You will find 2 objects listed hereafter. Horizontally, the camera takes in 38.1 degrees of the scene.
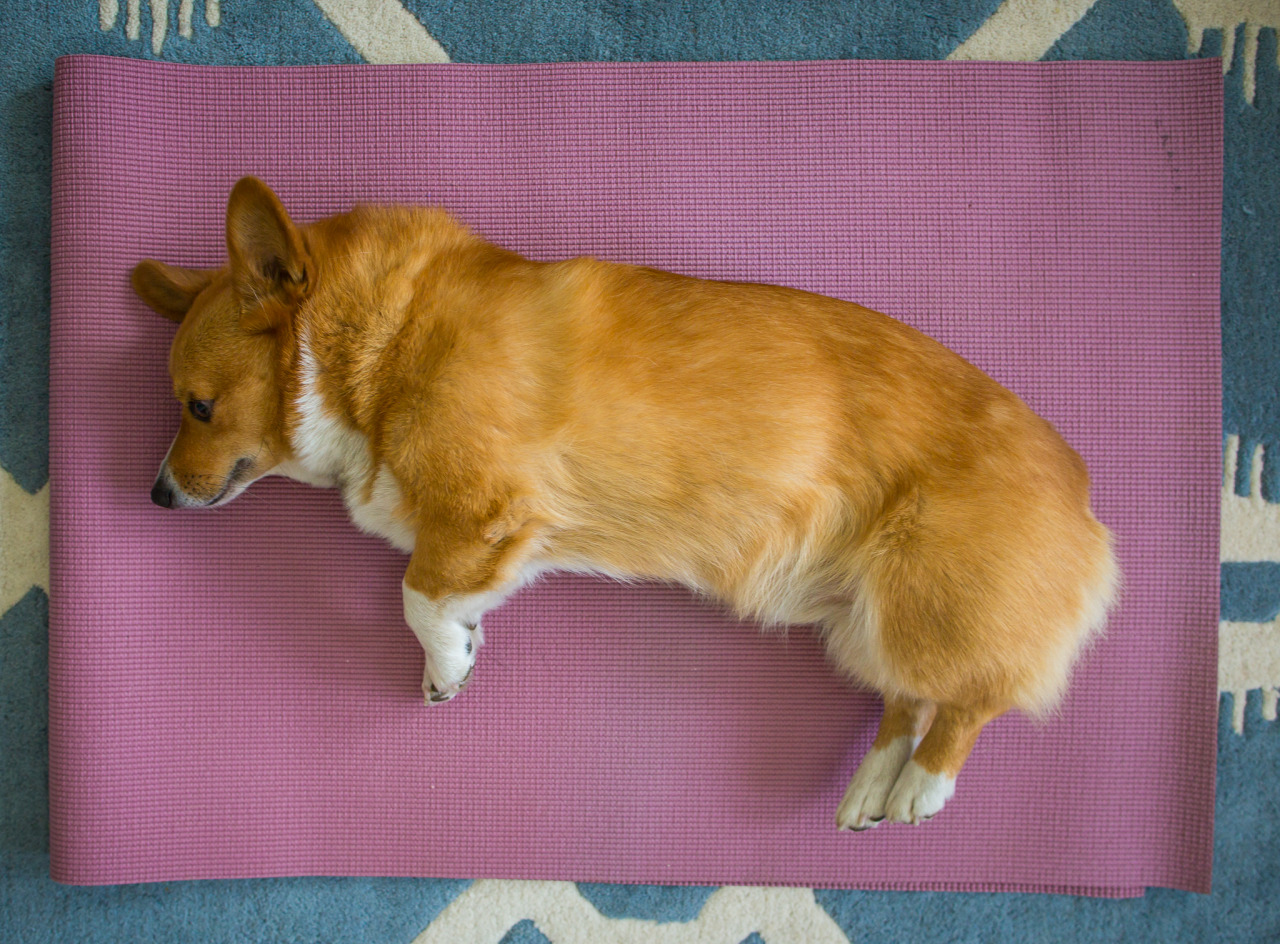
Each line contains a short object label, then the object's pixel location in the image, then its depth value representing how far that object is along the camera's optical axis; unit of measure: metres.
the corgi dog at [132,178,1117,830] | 1.26
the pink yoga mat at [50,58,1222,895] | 1.39
